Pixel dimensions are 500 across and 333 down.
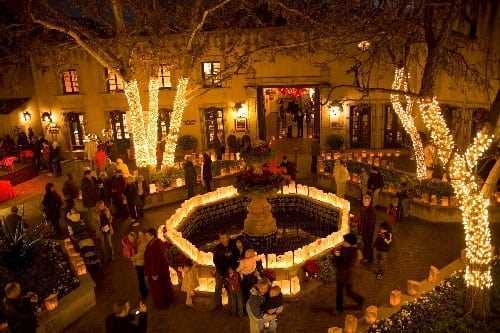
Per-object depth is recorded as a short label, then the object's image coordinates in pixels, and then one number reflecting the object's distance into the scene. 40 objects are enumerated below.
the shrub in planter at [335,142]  23.00
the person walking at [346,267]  9.45
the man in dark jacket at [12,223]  12.71
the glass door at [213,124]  24.81
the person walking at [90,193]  14.80
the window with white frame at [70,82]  25.19
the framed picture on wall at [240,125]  24.34
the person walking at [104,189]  15.52
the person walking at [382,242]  11.02
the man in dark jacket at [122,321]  7.87
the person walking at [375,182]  14.69
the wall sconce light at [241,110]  23.92
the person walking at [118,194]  15.16
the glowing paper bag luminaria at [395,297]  9.74
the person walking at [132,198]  14.98
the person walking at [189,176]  16.45
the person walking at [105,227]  12.55
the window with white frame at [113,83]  24.83
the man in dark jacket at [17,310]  8.39
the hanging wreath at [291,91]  25.11
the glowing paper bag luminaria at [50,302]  9.96
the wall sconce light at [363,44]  15.05
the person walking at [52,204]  14.41
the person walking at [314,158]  18.97
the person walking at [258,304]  8.12
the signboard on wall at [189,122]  24.84
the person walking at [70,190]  15.45
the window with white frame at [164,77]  24.31
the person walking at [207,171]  16.48
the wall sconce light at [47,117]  25.47
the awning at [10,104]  25.30
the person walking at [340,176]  15.60
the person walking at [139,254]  10.42
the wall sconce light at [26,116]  25.41
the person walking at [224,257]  9.68
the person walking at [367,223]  11.38
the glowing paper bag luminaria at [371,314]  9.09
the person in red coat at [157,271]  10.04
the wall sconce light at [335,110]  22.84
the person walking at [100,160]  18.42
